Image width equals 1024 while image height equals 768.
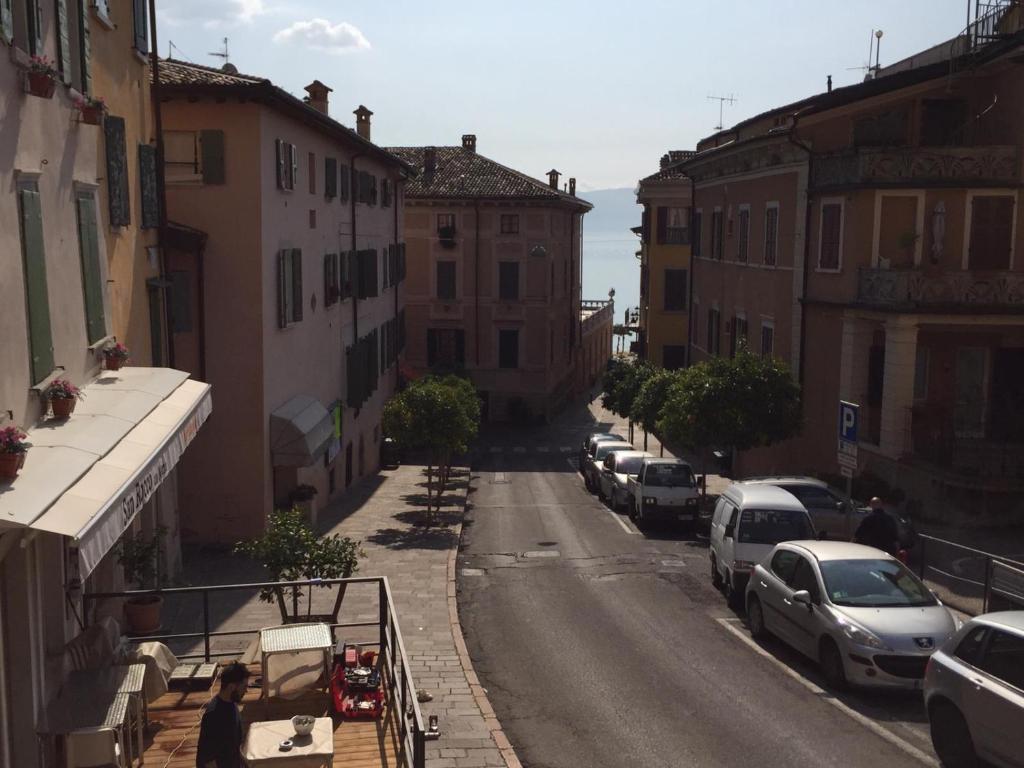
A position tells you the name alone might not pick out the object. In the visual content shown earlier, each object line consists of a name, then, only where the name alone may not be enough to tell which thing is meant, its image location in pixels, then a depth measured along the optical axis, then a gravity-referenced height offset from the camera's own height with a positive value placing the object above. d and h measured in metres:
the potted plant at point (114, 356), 13.38 -1.23
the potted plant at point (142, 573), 14.70 -4.55
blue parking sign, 19.08 -2.81
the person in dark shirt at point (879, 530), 18.41 -4.49
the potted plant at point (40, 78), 10.32 +1.65
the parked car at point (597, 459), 36.04 -6.68
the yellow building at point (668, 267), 60.09 -0.45
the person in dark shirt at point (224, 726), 8.38 -3.58
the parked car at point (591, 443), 38.84 -6.57
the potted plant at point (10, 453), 8.38 -1.51
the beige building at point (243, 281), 22.50 -0.53
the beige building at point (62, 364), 9.09 -1.10
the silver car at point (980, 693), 10.26 -4.18
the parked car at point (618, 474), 31.62 -6.34
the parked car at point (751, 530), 18.86 -4.70
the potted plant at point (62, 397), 10.61 -1.38
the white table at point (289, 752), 9.27 -4.18
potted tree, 14.23 -3.86
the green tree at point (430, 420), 30.72 -4.54
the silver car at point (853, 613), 13.56 -4.57
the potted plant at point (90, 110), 12.55 +1.69
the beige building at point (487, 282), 59.53 -1.37
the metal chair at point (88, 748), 9.49 -4.23
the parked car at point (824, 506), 23.52 -5.29
